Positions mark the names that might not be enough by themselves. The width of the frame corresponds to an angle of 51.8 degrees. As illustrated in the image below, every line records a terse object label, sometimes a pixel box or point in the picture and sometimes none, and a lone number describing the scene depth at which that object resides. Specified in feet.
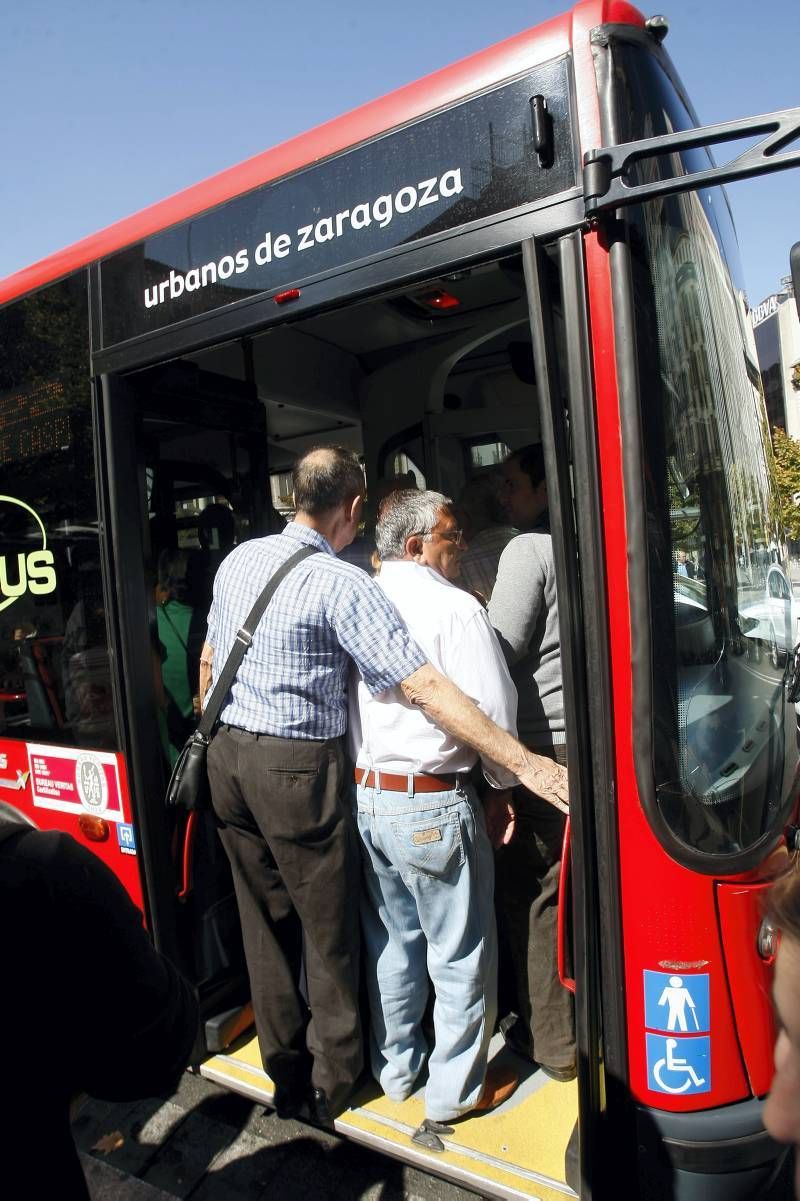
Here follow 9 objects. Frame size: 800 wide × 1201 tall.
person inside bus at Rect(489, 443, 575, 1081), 8.02
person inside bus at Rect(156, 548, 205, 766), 9.43
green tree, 62.34
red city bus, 5.62
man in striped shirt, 7.30
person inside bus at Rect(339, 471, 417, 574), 12.20
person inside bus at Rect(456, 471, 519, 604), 10.22
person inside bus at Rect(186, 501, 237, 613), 10.21
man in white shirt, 7.49
